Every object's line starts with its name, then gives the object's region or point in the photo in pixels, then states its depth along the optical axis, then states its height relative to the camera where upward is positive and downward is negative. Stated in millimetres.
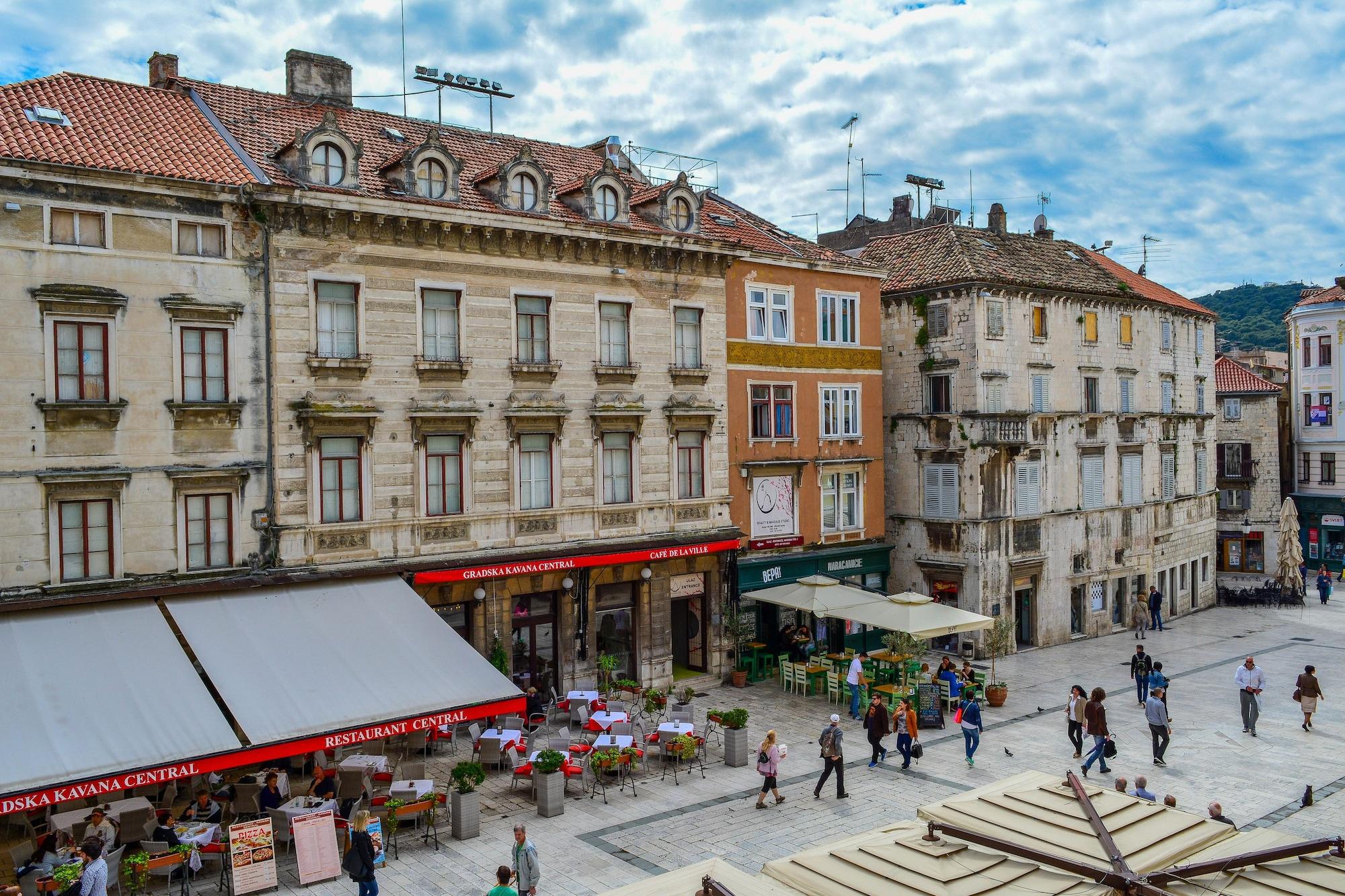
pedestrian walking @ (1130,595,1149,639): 37312 -6320
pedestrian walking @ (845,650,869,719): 24859 -5591
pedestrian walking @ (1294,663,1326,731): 23847 -5850
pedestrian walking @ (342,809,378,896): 13828 -5427
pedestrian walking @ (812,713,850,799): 18891 -5563
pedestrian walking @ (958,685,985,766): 21016 -5704
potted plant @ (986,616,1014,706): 30997 -6097
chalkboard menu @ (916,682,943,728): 24266 -6175
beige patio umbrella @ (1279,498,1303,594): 44438 -4751
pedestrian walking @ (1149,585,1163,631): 38875 -6238
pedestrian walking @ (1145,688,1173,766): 21250 -5775
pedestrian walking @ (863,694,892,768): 20609 -5503
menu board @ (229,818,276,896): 14766 -5784
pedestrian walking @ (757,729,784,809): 18359 -5588
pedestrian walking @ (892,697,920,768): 20844 -5730
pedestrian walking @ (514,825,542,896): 13414 -5416
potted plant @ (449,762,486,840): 17094 -5848
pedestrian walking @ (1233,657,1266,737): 23641 -5665
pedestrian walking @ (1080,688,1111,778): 20359 -5598
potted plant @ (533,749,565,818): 18219 -5905
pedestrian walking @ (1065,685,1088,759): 21766 -5791
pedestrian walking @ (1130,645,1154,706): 25828 -5722
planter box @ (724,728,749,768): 21156 -6118
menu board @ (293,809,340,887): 15359 -5894
